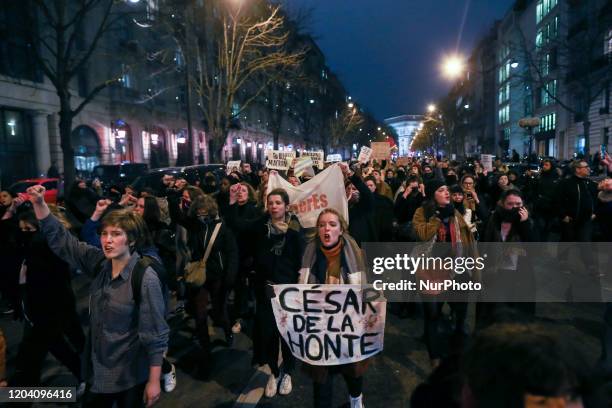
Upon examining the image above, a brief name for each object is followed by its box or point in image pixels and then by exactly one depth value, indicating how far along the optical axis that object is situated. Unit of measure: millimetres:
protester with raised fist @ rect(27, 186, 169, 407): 2756
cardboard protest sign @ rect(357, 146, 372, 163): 9173
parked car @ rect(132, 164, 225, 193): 15406
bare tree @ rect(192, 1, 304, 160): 22969
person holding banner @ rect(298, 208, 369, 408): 3563
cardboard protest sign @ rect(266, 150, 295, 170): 9633
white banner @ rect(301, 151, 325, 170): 10617
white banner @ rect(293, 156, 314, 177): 9328
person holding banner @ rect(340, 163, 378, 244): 6305
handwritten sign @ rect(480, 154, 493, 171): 13891
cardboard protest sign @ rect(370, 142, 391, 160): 16781
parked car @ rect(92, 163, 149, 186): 20047
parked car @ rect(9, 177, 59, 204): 15242
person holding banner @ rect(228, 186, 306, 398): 4145
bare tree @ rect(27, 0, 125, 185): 16484
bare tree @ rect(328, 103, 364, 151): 59781
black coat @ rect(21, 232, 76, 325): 4039
